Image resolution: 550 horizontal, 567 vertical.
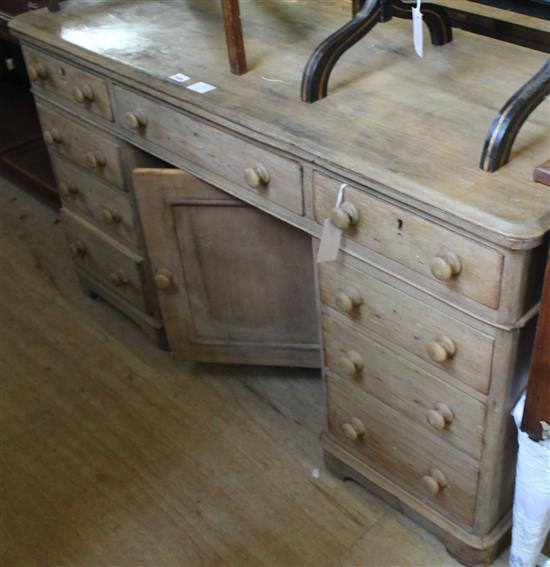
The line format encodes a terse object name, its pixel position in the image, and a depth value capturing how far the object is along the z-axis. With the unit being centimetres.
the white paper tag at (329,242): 138
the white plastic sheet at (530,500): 135
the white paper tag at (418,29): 140
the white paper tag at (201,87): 153
